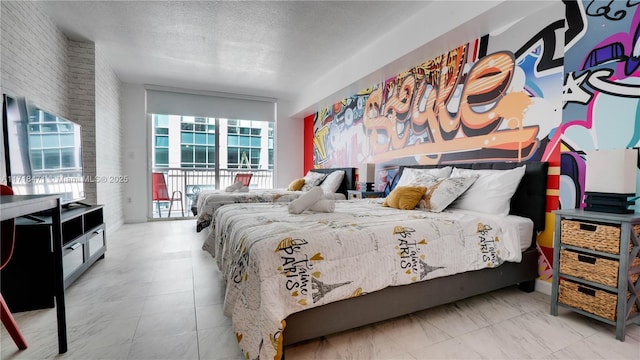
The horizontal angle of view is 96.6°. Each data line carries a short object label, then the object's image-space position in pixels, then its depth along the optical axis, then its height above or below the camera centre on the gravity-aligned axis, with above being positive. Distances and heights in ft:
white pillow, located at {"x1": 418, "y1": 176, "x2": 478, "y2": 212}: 7.94 -0.56
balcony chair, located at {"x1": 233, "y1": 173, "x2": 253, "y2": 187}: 18.60 -0.57
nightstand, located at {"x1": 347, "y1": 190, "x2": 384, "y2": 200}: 12.76 -1.02
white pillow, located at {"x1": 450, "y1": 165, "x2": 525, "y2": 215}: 7.60 -0.50
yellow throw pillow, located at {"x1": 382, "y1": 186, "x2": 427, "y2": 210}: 8.30 -0.75
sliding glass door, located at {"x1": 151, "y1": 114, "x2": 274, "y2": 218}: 20.34 +1.03
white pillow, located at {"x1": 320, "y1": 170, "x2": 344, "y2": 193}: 15.21 -0.61
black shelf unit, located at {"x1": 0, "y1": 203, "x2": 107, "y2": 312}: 6.15 -2.26
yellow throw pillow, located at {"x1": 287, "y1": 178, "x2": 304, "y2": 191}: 15.52 -0.83
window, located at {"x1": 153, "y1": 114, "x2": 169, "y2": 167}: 20.89 +2.06
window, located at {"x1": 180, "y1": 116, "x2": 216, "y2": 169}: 21.67 +2.03
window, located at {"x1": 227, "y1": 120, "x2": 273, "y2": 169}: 22.98 +2.10
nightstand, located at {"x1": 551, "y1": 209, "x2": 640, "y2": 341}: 5.23 -1.79
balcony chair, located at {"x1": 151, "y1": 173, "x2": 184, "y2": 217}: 19.17 -1.42
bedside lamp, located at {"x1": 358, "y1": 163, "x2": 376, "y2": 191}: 13.32 -0.18
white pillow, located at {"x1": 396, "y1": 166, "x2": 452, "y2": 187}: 9.41 -0.05
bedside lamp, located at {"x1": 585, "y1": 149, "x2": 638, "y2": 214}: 5.50 -0.09
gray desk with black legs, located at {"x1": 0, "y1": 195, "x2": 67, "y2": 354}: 4.52 -1.58
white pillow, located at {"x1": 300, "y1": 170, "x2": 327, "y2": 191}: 15.68 -0.56
